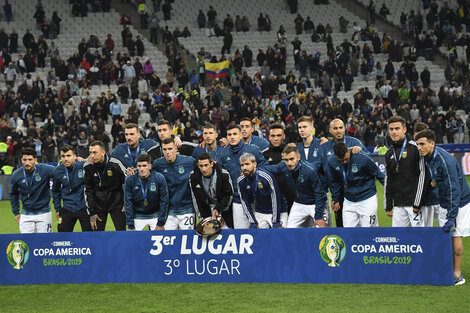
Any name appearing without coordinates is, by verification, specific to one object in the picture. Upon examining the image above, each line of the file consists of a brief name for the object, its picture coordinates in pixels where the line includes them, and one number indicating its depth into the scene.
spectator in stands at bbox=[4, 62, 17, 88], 37.75
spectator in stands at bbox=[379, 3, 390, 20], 48.47
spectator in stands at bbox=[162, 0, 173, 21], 45.31
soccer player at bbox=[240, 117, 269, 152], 14.72
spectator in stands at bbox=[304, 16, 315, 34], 46.03
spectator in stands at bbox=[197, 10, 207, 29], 45.56
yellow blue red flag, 40.38
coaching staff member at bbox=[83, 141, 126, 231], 14.05
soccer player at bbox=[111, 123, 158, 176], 14.34
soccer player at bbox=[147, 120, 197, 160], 14.06
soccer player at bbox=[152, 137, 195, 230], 13.63
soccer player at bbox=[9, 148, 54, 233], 14.67
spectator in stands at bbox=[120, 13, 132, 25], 44.12
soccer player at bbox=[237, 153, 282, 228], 12.69
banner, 11.67
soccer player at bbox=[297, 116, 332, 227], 13.26
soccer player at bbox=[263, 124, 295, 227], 13.54
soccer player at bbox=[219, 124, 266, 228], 13.73
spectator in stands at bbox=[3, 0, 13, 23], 43.50
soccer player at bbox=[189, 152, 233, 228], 13.26
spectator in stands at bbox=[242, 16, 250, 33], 45.66
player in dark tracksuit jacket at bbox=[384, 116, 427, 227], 12.23
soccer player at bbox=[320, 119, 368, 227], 13.20
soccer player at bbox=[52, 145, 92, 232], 14.51
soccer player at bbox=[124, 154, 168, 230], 13.35
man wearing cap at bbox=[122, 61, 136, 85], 38.97
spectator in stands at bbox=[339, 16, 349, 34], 46.25
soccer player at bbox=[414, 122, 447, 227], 12.01
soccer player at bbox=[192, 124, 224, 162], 13.97
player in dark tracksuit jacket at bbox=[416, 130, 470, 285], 11.48
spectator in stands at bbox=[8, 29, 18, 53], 40.09
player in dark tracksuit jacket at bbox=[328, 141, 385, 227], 12.84
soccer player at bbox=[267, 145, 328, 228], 12.80
